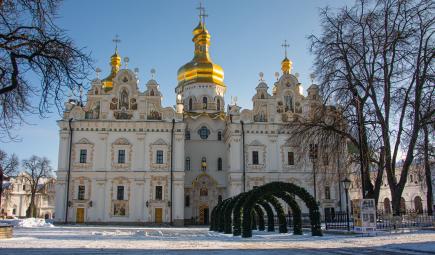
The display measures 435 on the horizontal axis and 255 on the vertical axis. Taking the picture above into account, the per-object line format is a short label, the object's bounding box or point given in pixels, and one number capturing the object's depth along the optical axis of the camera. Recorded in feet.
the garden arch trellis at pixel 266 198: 70.44
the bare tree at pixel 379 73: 76.83
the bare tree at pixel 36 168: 209.77
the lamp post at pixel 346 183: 81.27
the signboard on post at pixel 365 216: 70.79
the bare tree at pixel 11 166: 181.23
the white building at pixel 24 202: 292.61
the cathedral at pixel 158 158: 139.03
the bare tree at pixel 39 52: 41.52
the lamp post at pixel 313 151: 86.77
